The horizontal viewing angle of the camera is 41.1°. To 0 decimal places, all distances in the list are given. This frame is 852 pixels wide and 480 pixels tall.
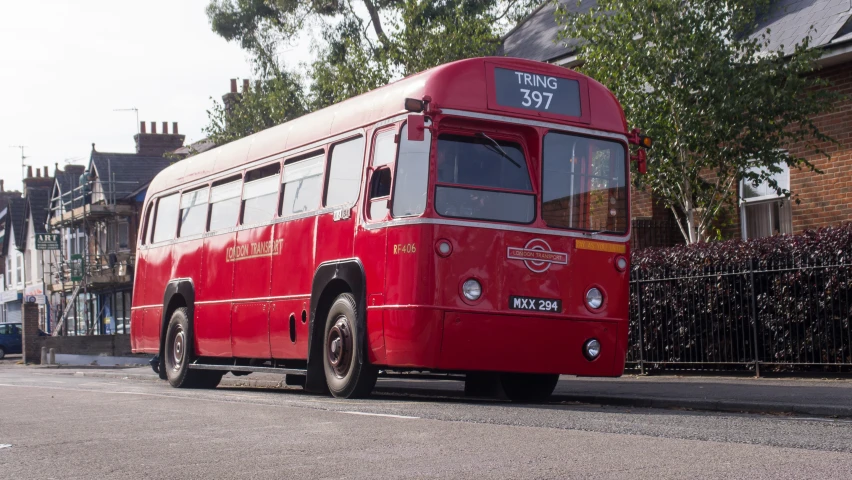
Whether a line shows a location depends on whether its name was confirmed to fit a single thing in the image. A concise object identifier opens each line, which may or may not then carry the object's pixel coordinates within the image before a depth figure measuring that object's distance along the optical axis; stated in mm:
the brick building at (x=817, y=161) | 17938
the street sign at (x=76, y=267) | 52375
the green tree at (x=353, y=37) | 25109
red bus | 10844
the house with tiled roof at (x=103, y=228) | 52469
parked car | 52750
